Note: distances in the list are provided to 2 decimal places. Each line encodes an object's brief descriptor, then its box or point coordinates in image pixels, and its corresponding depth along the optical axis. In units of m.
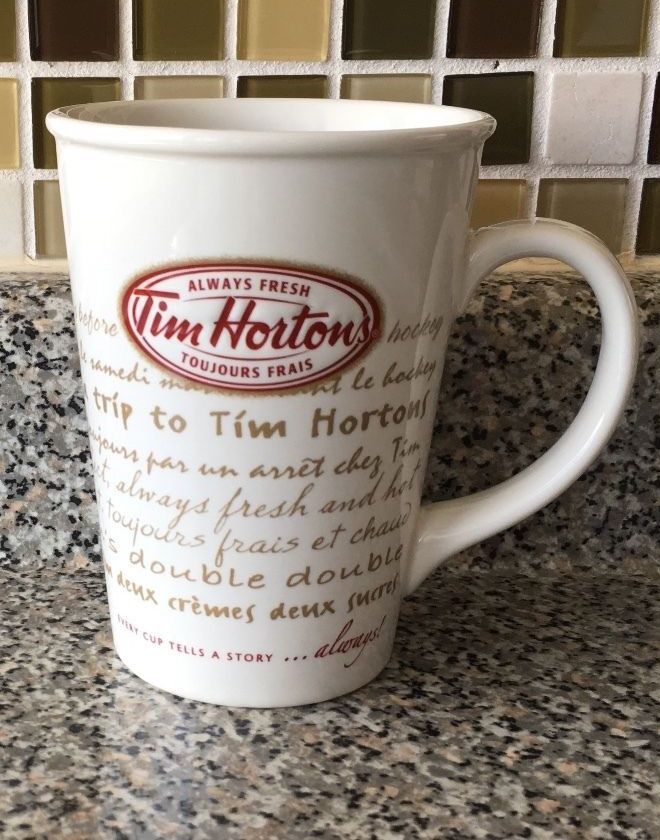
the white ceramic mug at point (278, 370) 0.31
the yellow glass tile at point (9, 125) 0.46
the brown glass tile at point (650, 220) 0.48
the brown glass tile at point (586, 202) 0.47
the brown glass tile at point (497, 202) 0.47
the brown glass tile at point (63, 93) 0.46
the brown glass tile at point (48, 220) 0.47
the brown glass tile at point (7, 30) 0.45
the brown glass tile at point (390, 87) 0.46
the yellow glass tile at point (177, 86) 0.46
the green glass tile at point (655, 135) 0.46
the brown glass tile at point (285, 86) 0.46
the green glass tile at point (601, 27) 0.45
